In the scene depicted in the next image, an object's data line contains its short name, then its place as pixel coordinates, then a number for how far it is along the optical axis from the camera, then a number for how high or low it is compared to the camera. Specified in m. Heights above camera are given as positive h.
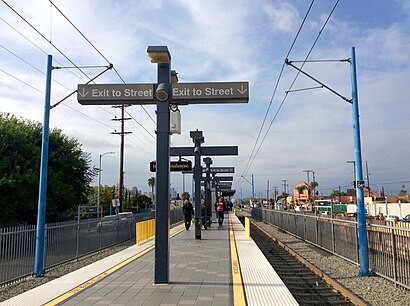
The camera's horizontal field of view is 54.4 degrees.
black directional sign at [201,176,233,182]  42.48 +2.65
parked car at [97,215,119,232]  16.66 -0.88
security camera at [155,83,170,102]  8.67 +2.39
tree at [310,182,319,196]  106.46 +4.51
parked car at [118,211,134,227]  19.96 -0.84
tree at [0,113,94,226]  20.27 +1.72
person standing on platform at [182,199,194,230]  21.75 -0.50
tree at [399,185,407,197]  92.14 +2.39
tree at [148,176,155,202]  106.38 +5.69
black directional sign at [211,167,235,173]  31.76 +2.66
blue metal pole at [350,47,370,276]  10.39 +0.04
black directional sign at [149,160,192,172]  20.43 +1.94
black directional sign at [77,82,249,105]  8.77 +2.43
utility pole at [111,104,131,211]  36.30 +4.27
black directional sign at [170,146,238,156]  22.44 +2.94
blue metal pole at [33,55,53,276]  10.90 +0.06
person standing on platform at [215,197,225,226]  26.64 -0.55
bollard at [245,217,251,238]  18.25 -1.25
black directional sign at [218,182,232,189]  51.64 +2.43
